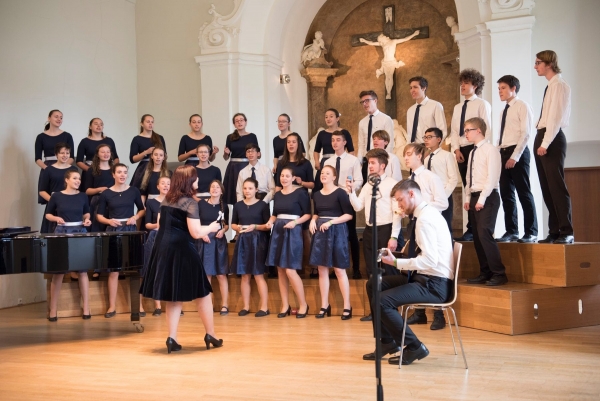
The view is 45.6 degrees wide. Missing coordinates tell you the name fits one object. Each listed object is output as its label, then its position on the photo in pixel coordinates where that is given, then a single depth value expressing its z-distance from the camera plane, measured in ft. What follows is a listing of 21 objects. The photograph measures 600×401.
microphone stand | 11.48
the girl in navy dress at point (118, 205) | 24.66
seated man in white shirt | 15.90
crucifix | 35.27
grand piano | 18.11
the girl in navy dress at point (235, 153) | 26.91
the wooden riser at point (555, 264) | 19.75
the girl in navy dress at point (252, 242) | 24.22
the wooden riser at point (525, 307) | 19.42
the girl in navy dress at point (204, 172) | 26.20
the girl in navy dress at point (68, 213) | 24.12
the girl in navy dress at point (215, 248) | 24.34
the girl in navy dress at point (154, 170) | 25.77
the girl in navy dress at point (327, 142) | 25.18
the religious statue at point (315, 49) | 36.24
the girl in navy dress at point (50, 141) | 26.94
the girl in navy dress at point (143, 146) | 27.58
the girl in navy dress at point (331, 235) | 22.85
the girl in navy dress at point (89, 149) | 27.32
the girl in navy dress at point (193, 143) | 27.61
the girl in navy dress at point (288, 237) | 23.45
